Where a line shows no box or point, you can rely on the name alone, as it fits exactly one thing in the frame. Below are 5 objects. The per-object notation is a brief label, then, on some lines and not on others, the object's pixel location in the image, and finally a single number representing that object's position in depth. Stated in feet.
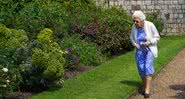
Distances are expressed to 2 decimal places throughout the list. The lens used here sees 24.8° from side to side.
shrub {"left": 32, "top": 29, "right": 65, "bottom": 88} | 24.08
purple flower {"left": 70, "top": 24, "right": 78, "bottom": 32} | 38.16
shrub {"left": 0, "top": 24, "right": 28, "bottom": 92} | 22.06
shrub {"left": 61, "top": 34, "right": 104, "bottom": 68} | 31.14
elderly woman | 24.24
